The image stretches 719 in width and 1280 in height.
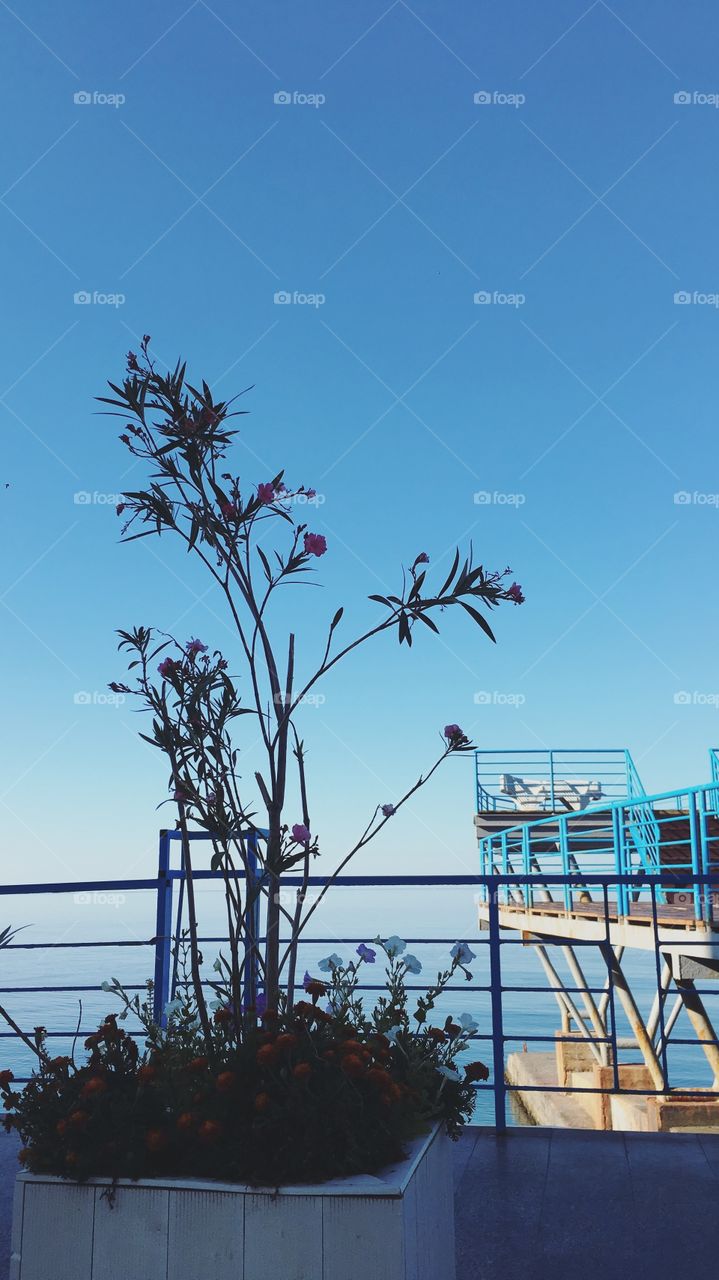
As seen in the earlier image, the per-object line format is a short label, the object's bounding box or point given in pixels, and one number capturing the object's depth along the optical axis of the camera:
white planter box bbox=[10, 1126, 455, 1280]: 1.95
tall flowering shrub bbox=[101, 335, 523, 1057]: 2.60
